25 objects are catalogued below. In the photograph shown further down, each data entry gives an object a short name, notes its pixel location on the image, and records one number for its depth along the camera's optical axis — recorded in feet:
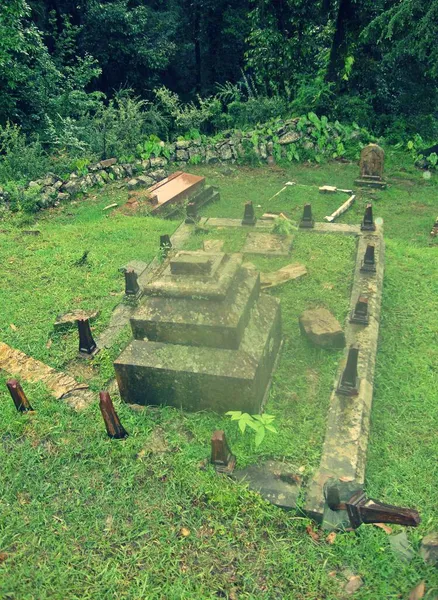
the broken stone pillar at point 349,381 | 16.40
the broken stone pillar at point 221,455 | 13.61
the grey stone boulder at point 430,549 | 11.65
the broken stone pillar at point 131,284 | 22.47
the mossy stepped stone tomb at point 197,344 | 15.47
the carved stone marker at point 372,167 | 37.73
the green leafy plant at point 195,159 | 43.11
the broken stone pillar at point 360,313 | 19.80
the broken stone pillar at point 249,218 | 28.96
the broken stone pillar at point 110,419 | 14.57
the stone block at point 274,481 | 13.26
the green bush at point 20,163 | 38.17
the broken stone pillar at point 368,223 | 27.04
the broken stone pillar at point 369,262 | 23.33
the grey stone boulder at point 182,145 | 43.65
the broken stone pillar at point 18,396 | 15.80
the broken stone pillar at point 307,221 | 28.30
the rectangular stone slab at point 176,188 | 34.88
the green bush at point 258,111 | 49.93
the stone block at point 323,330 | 18.65
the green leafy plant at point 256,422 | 13.70
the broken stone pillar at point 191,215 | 29.45
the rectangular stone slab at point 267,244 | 25.83
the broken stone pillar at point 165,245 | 26.07
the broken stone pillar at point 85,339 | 18.92
